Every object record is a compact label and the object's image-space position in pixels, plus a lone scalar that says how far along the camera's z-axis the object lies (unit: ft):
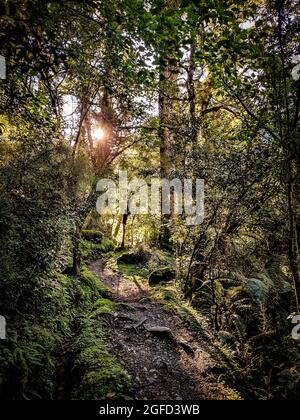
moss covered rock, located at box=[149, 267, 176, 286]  35.29
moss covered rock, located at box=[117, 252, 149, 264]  46.68
